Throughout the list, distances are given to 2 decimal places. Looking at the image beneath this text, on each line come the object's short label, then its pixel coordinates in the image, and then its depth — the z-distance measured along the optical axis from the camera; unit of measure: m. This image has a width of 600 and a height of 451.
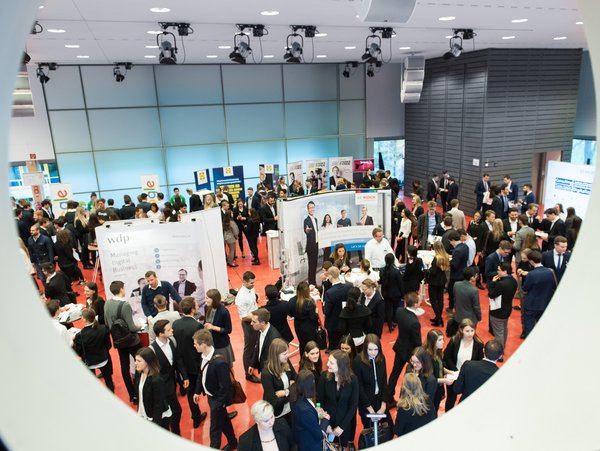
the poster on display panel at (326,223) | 7.58
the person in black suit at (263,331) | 4.22
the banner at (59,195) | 10.66
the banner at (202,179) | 11.98
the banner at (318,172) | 13.09
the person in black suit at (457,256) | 5.93
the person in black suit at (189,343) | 4.13
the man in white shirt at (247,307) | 5.01
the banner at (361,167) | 13.67
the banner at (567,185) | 9.00
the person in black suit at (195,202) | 10.25
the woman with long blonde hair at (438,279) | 5.79
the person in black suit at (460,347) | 3.77
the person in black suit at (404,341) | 4.13
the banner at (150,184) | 11.66
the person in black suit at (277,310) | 4.64
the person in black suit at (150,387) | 3.47
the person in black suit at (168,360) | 3.84
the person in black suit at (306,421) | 2.85
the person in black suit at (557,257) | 5.22
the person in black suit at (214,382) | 3.63
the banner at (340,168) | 13.40
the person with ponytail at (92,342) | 4.22
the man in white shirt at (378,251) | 6.50
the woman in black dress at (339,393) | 3.36
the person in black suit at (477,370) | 3.25
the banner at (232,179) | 12.36
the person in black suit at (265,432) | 2.72
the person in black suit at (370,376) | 3.69
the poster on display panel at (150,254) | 5.88
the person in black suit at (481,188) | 10.80
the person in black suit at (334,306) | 4.89
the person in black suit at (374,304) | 4.77
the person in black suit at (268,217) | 9.35
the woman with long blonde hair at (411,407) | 3.01
